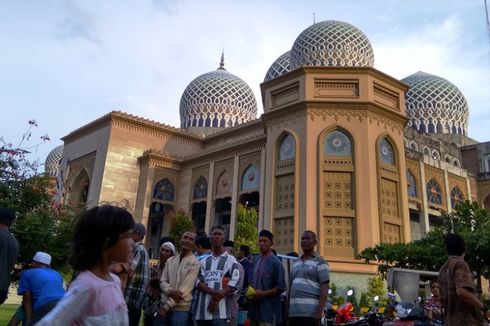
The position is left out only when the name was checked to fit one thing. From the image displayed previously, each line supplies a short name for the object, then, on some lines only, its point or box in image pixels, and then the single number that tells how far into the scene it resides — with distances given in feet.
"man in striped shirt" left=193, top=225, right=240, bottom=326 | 12.76
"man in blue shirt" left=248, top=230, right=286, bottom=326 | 13.80
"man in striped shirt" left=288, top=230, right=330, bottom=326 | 13.15
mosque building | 52.60
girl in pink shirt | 5.04
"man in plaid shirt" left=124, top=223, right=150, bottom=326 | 12.88
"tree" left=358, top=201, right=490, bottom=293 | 36.55
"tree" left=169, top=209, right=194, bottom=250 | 64.03
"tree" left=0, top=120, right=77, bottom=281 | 30.09
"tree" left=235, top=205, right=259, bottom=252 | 51.34
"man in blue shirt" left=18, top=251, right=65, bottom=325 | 12.55
